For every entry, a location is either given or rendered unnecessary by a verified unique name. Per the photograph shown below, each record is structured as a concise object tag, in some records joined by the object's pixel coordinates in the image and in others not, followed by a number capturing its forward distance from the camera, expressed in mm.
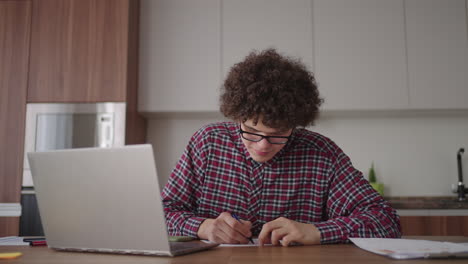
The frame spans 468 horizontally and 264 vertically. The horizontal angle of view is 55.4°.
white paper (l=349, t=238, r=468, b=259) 890
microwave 2838
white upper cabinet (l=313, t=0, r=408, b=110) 3031
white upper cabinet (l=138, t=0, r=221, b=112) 3088
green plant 3176
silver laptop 872
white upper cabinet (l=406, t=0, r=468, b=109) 3008
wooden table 867
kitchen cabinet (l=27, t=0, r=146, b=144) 2889
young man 1340
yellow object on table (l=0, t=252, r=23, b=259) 921
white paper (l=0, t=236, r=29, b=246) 1188
